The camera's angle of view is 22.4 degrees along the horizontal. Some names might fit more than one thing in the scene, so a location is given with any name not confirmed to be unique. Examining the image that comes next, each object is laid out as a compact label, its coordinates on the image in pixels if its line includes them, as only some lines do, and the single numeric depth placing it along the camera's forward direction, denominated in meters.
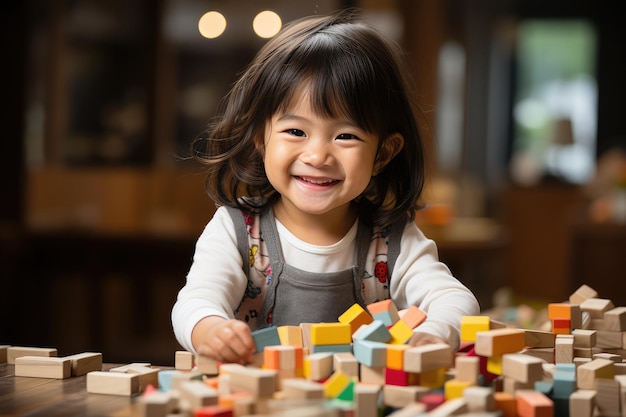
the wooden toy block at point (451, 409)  1.13
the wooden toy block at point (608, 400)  1.20
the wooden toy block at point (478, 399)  1.15
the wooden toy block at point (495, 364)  1.22
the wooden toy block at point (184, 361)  1.30
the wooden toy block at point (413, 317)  1.33
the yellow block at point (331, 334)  1.25
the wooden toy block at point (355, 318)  1.32
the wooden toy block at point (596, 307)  1.43
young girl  1.42
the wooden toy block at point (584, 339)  1.34
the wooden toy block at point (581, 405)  1.17
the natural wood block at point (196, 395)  1.14
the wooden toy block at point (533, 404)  1.15
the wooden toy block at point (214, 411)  1.12
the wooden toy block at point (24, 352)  1.35
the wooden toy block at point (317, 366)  1.21
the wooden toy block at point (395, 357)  1.19
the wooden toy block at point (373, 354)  1.20
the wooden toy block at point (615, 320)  1.41
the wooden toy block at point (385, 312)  1.31
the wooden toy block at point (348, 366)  1.21
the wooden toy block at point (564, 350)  1.31
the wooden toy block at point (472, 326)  1.27
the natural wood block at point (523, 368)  1.18
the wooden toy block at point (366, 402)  1.15
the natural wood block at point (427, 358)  1.18
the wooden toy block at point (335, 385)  1.17
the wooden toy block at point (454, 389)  1.18
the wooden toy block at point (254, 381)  1.15
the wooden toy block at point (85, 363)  1.30
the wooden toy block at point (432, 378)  1.20
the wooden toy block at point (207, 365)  1.26
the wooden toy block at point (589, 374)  1.22
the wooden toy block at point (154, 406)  1.13
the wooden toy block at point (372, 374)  1.20
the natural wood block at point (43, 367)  1.29
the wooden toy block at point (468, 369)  1.19
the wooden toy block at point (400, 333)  1.26
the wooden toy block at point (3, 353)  1.36
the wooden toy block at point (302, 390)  1.14
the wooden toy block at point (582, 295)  1.49
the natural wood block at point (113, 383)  1.23
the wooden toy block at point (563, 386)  1.20
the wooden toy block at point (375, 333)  1.24
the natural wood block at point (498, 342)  1.21
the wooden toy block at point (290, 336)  1.29
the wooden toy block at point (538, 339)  1.34
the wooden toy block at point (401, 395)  1.18
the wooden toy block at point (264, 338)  1.25
